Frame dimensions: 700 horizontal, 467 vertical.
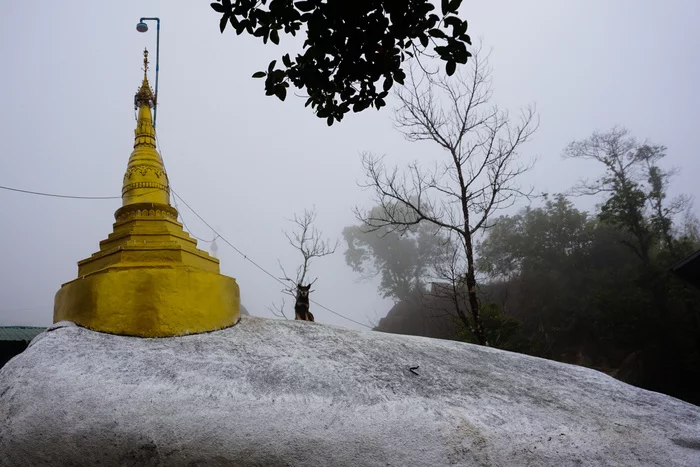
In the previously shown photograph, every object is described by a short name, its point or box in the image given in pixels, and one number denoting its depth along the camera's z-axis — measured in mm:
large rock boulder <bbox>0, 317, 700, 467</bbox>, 3168
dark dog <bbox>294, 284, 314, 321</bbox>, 6387
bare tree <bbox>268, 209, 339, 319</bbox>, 11770
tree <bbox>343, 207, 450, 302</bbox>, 27438
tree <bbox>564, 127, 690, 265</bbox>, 17078
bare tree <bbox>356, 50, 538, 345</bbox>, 8523
